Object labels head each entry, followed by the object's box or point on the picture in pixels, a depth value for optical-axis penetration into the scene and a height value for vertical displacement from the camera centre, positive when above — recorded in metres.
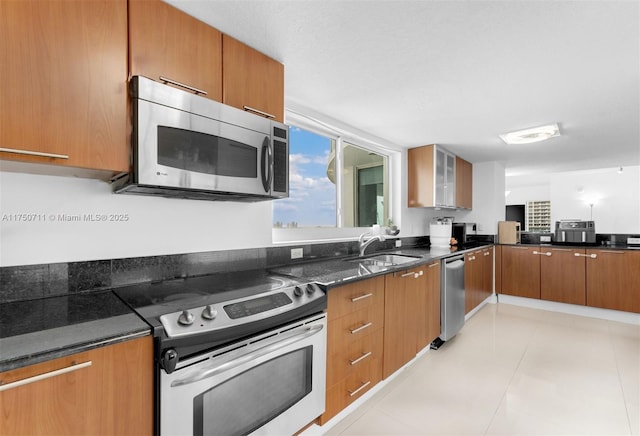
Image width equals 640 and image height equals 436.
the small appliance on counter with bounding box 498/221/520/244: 4.58 -0.18
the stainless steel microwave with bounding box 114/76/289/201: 1.24 +0.33
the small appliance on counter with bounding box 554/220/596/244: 4.16 -0.16
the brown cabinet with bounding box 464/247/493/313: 3.59 -0.73
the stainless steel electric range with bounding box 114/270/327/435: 1.04 -0.52
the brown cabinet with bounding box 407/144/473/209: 3.66 +0.54
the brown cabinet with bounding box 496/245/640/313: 3.68 -0.72
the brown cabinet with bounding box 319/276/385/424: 1.70 -0.73
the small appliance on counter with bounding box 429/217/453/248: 3.85 -0.16
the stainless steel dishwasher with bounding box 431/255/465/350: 2.88 -0.78
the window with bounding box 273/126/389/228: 2.60 +0.36
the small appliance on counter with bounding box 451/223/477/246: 4.45 -0.18
